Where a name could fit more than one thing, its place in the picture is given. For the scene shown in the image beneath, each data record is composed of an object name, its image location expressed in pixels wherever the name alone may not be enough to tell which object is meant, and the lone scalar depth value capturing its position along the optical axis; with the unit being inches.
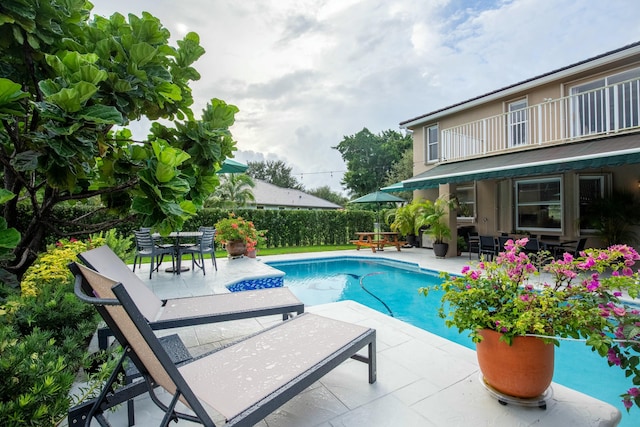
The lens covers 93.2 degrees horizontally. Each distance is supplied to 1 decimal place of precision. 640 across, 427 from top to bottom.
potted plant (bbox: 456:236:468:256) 611.2
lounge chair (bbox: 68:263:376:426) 73.9
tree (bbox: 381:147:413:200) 1299.2
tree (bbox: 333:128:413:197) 1674.5
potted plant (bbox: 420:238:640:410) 100.3
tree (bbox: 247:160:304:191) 2477.9
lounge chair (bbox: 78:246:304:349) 138.7
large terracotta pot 114.0
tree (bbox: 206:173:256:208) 959.0
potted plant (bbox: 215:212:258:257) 497.7
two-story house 408.5
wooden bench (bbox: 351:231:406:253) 667.4
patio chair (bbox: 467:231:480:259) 552.7
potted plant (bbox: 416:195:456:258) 553.6
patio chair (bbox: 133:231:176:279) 361.4
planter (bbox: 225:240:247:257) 502.3
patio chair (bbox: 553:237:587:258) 429.0
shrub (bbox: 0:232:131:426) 76.8
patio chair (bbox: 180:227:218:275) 389.1
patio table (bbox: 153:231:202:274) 379.9
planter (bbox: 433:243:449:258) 561.0
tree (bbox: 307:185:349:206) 2380.8
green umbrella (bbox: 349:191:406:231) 697.6
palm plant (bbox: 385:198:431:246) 618.3
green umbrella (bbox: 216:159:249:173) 359.9
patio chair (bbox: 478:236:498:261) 473.7
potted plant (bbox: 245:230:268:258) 516.7
